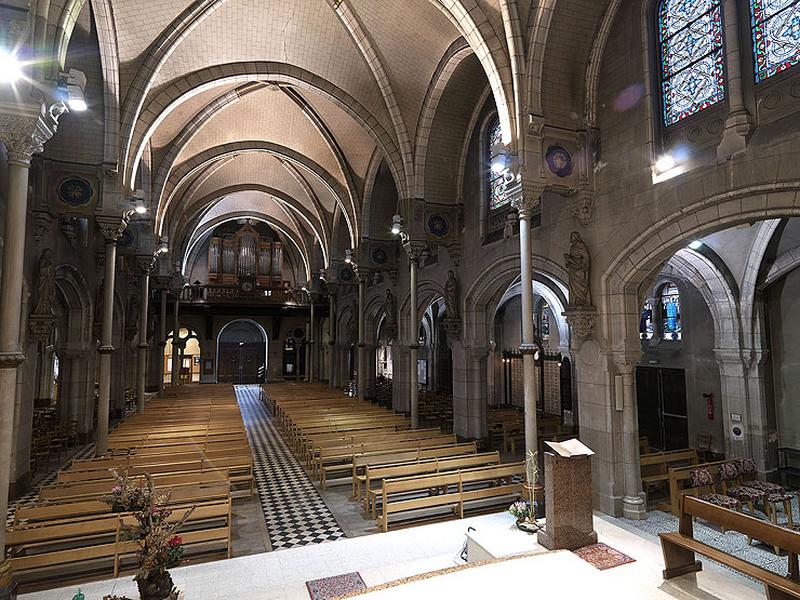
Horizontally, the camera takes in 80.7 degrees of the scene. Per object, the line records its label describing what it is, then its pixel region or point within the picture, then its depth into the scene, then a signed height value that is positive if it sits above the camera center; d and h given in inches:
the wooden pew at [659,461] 359.9 -89.9
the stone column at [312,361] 1211.9 -38.2
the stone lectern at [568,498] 226.7 -73.8
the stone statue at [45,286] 384.2 +52.2
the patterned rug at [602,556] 216.5 -99.4
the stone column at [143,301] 649.0 +65.4
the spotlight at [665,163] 287.6 +111.9
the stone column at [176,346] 998.4 +3.7
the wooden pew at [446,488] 284.0 -89.1
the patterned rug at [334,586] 203.2 -106.6
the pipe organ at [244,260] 1235.9 +233.4
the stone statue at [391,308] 708.0 +57.7
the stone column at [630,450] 302.7 -68.4
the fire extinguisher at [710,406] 477.1 -61.6
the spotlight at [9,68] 204.8 +123.7
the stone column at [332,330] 925.2 +33.6
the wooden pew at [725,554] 156.5 -78.2
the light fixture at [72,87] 232.5 +129.7
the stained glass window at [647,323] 547.6 +26.3
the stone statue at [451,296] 524.7 +56.1
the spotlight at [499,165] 366.0 +141.5
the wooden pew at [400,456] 366.6 -87.3
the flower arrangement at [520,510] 261.0 -91.4
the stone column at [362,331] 704.4 +24.4
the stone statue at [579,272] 327.6 +51.5
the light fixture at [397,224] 496.4 +129.9
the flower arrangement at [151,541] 151.6 -63.1
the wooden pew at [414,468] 320.5 -86.2
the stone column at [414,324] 511.5 +25.4
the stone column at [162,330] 847.5 +32.0
